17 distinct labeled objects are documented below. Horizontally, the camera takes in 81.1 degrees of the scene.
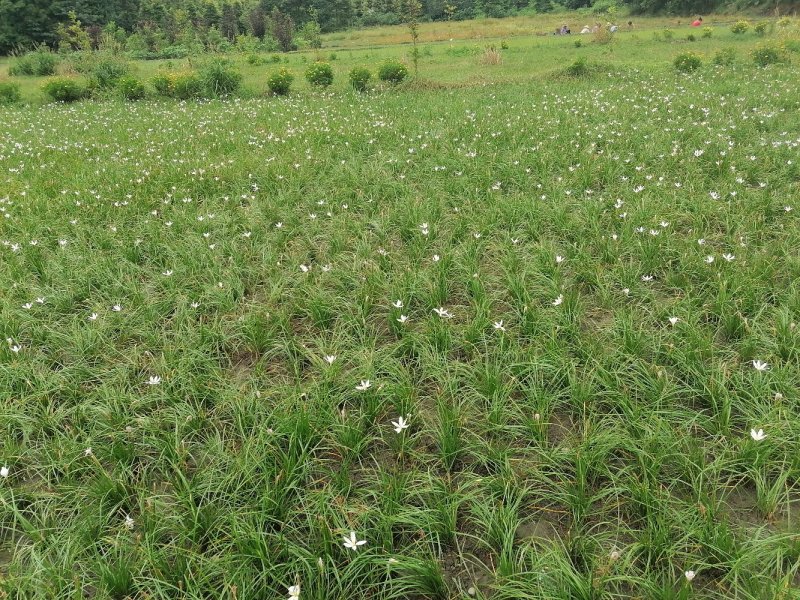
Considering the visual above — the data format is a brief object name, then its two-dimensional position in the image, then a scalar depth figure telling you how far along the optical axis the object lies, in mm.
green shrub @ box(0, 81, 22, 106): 20373
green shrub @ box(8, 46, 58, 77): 27770
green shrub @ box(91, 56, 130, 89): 21547
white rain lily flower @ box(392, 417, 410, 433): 2681
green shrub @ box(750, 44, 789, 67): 18641
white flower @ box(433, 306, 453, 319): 3613
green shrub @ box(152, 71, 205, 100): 19484
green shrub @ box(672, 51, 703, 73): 18297
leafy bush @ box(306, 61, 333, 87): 20344
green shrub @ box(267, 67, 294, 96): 19844
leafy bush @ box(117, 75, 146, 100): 19641
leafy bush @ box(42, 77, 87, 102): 20000
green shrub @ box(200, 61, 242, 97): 19516
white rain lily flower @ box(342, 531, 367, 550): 2102
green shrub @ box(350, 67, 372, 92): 19812
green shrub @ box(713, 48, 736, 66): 19406
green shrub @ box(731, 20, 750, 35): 31069
